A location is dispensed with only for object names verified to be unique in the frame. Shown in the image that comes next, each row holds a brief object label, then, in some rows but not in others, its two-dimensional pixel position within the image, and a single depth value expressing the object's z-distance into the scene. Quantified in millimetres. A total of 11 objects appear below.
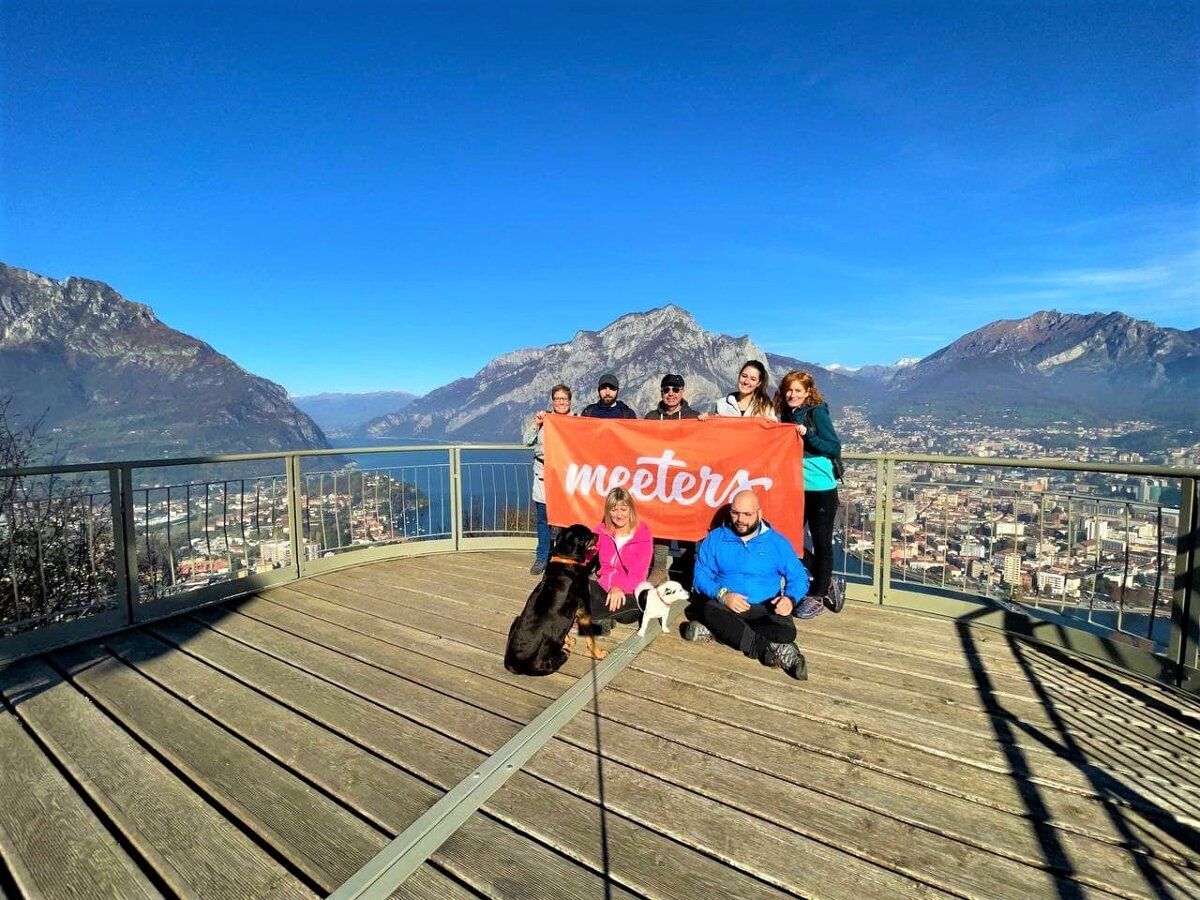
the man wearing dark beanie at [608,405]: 5375
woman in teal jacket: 4195
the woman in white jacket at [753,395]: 4512
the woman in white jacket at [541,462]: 5477
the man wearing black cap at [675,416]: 4859
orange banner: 4398
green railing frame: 3137
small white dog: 3715
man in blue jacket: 3465
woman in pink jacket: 3906
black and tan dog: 3117
